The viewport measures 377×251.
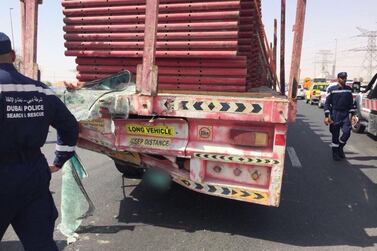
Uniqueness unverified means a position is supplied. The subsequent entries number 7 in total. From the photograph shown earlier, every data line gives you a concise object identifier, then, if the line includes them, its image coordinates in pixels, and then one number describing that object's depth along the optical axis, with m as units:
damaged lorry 3.76
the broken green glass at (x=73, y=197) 4.12
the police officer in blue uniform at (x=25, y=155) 2.42
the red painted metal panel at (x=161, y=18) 4.30
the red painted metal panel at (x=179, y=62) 4.48
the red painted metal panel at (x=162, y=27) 4.30
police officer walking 8.43
